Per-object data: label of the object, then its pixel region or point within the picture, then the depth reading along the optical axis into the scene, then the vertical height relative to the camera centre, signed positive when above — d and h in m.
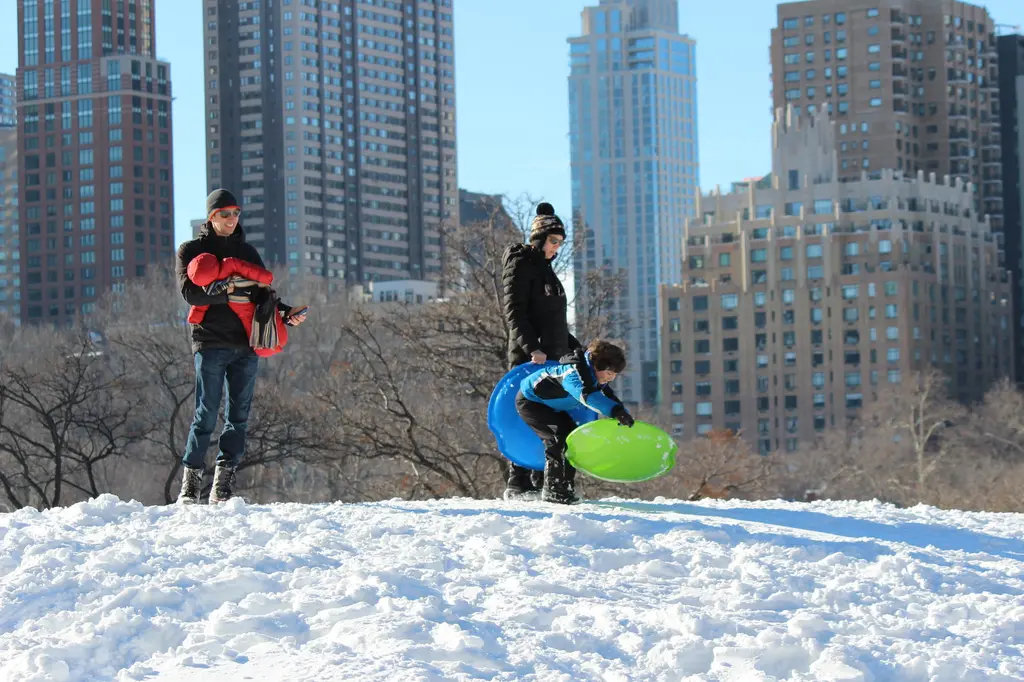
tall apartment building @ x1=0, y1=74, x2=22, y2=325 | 184.12 +13.24
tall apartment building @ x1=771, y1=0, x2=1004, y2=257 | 167.00 +25.74
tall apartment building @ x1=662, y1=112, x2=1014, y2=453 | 142.38 +3.71
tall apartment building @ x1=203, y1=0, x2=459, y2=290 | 193.88 +24.70
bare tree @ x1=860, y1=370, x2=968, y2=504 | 105.84 -4.56
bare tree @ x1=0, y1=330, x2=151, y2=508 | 32.53 -0.74
